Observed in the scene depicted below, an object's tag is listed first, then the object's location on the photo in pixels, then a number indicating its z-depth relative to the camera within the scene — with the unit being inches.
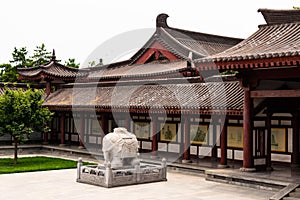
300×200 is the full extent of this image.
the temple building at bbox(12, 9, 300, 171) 636.1
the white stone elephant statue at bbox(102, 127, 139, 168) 681.0
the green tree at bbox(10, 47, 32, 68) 2151.8
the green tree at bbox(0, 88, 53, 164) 876.0
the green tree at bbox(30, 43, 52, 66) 2198.6
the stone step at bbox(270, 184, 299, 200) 516.1
